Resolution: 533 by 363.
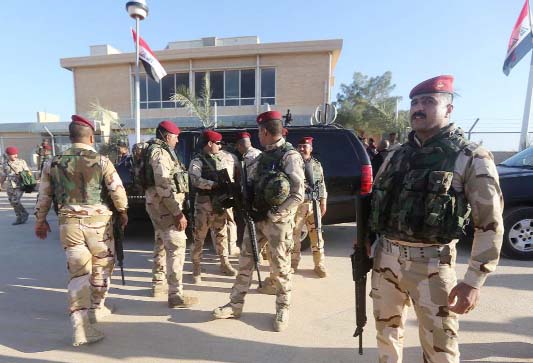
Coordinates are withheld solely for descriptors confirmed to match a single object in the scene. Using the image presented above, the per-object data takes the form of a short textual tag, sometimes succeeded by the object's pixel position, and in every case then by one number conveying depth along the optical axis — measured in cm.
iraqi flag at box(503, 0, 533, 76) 1052
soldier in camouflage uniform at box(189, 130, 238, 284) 379
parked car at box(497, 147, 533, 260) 435
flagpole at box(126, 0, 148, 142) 739
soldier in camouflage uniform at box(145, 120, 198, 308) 312
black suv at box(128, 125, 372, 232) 481
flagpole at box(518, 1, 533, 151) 1062
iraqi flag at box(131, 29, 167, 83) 841
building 1792
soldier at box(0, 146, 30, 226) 718
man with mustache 159
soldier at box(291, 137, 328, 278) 405
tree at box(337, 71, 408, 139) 2055
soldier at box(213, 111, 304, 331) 276
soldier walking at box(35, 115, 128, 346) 262
